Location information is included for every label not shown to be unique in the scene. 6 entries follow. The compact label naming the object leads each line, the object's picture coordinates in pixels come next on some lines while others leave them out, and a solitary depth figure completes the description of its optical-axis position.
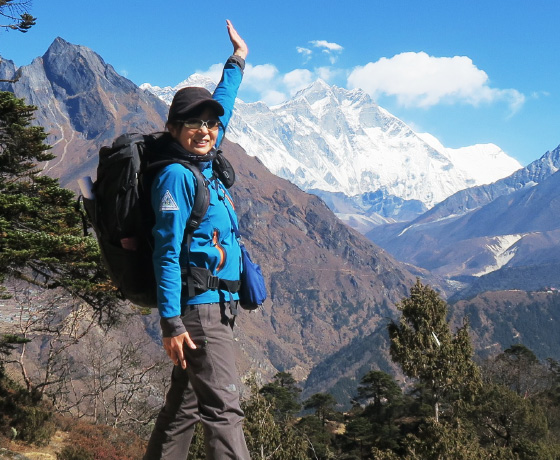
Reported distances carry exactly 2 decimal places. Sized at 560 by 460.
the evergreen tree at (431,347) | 28.50
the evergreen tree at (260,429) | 14.59
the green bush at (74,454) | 8.80
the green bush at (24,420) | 9.29
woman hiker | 3.37
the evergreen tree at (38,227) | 9.35
